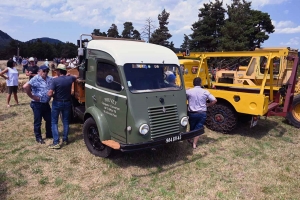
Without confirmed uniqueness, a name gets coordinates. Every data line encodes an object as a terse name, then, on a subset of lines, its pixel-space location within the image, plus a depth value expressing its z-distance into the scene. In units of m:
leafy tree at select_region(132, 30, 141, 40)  54.08
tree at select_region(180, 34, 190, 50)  50.09
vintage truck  4.46
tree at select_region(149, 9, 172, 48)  41.25
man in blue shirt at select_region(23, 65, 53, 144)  5.58
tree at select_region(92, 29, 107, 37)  58.47
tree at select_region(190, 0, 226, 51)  37.50
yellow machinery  6.09
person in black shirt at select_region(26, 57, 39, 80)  8.85
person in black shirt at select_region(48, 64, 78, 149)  5.35
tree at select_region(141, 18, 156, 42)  38.05
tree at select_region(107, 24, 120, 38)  55.12
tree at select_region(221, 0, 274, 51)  32.18
